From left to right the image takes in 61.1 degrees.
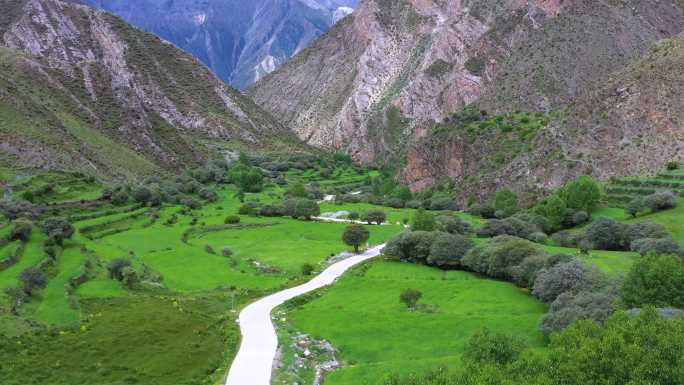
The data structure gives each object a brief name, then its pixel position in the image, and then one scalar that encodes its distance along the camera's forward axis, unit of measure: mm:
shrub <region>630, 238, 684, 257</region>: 53156
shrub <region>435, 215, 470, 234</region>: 76812
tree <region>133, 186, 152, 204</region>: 104688
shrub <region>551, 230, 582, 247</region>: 68875
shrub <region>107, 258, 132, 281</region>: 56750
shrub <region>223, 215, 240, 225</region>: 93750
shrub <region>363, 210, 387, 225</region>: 93062
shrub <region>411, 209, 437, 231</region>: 73438
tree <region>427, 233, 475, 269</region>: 60531
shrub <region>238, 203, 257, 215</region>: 102875
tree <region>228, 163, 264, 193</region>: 140000
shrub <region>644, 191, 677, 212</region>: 73125
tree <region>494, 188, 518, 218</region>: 93750
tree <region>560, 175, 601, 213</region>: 80688
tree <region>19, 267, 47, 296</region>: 47538
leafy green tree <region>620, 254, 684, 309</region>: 37969
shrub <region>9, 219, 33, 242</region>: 64188
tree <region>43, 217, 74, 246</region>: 66500
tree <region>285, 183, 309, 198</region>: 122875
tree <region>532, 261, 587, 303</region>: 43750
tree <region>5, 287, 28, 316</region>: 43125
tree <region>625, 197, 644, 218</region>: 74938
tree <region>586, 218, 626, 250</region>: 65312
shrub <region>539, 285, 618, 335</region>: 36469
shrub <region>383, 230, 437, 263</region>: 63469
